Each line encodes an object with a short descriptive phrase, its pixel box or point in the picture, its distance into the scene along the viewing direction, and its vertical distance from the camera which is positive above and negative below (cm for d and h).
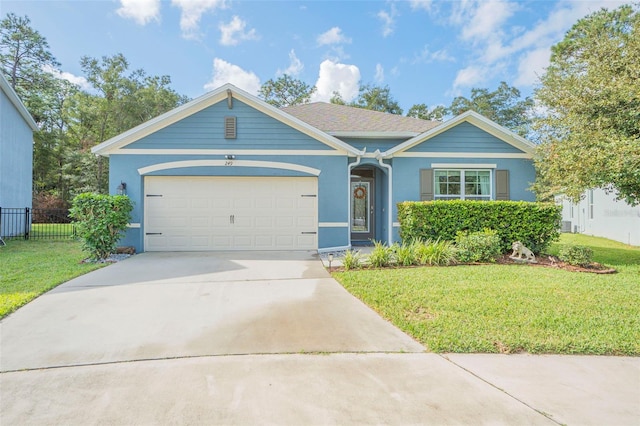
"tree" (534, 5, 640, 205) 710 +256
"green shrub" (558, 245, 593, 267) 736 -92
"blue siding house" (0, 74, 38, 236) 1186 +271
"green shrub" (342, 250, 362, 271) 708 -104
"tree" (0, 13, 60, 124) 2325 +1214
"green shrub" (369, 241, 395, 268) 725 -97
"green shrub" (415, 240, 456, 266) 740 -92
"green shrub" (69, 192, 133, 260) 779 -12
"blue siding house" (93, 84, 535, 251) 938 +138
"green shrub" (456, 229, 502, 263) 761 -78
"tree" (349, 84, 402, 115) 2981 +1131
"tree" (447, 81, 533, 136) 3139 +1152
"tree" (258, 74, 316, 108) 2964 +1204
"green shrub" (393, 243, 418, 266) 732 -93
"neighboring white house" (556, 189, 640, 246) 1251 -8
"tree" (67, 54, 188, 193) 2720 +1007
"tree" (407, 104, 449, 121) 3102 +1064
